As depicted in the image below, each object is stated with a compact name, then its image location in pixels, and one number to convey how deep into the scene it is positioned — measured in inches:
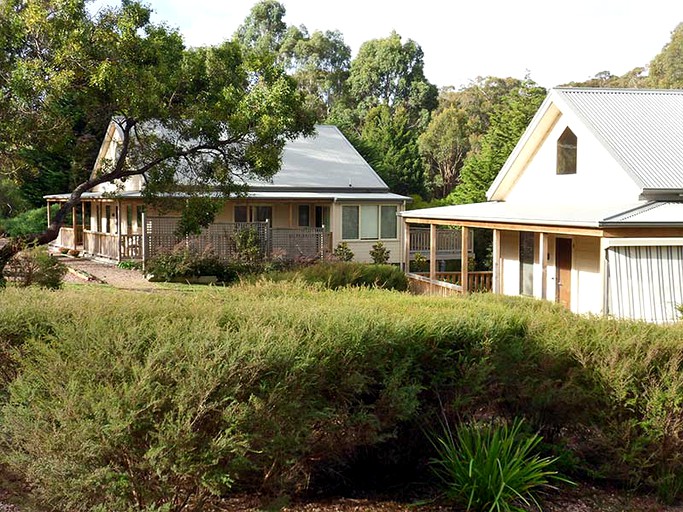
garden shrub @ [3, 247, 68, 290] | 654.2
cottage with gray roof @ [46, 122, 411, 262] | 1085.1
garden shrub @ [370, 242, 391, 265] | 1199.6
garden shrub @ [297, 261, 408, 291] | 588.7
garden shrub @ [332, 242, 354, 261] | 1145.3
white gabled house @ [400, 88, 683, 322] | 611.2
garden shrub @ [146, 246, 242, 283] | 972.6
